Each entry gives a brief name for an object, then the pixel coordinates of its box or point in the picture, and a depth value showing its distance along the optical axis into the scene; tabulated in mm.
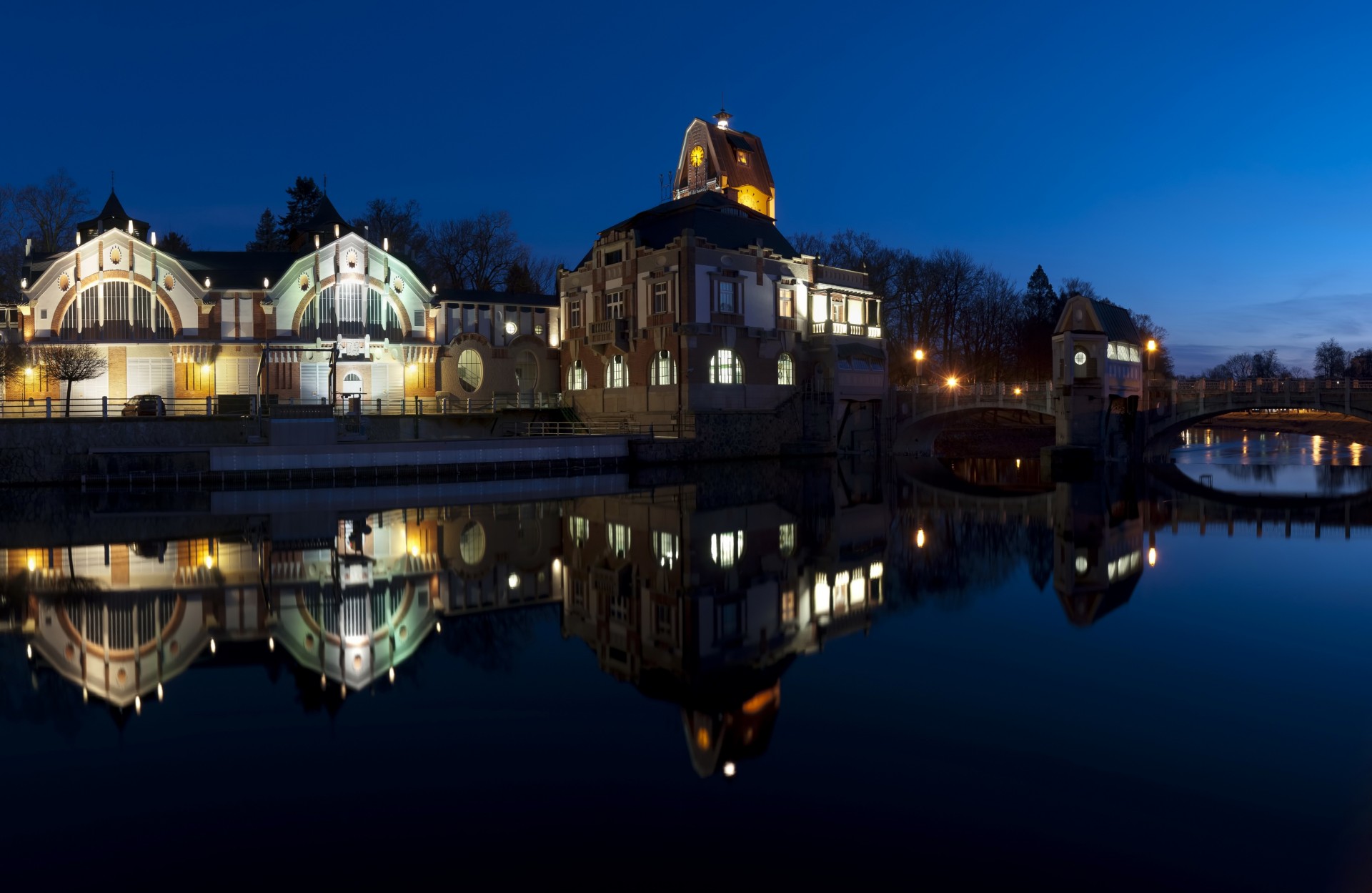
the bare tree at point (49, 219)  64312
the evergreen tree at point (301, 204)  82688
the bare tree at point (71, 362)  47116
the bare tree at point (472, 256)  82438
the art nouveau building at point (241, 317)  51375
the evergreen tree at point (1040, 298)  90062
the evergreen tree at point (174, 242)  75688
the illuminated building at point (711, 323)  49344
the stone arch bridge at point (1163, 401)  47438
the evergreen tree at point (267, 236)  84438
